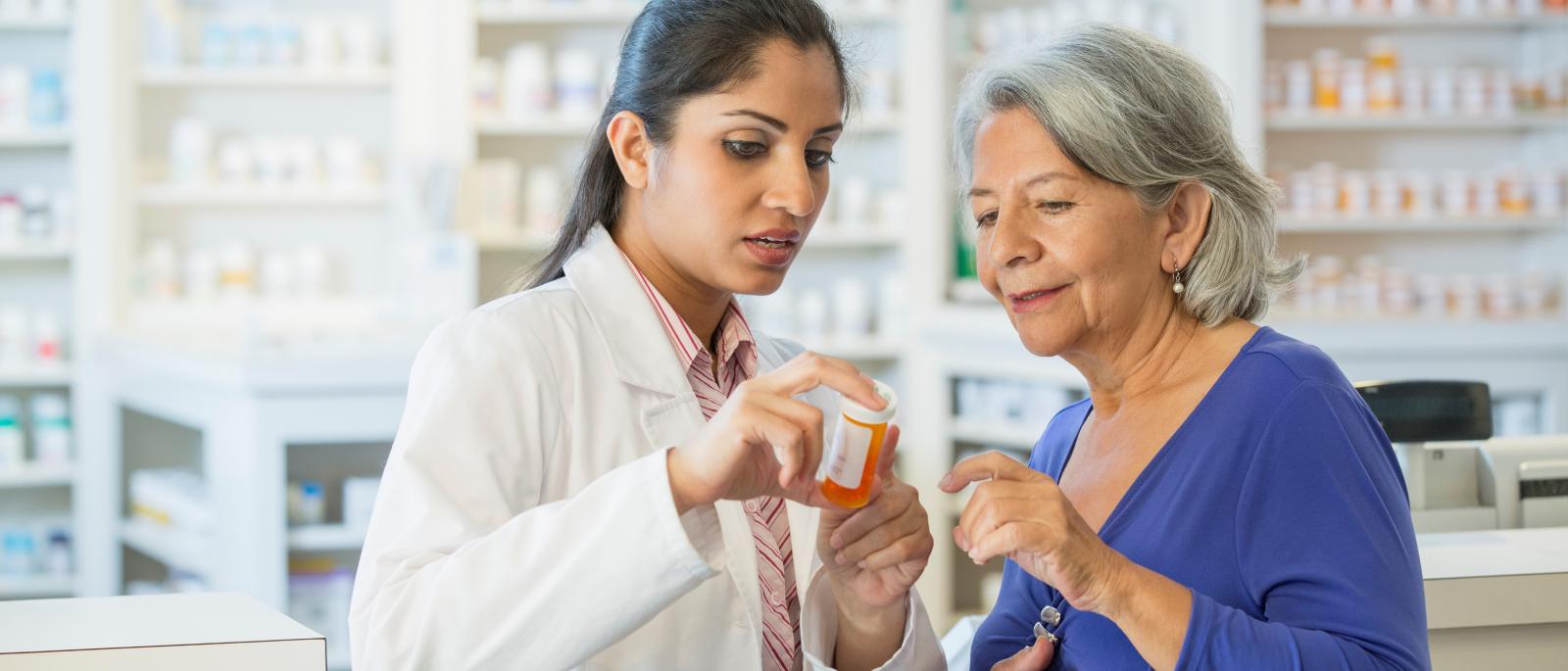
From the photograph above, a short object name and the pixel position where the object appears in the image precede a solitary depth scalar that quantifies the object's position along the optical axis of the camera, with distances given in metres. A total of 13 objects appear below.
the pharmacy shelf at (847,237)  5.39
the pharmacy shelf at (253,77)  5.23
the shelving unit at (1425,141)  5.38
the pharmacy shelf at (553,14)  5.34
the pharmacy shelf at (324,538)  4.09
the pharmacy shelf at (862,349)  5.42
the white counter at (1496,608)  1.62
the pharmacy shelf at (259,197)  5.24
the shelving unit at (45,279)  5.11
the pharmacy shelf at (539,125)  5.32
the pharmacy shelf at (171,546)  4.25
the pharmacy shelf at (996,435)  4.76
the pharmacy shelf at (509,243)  5.38
